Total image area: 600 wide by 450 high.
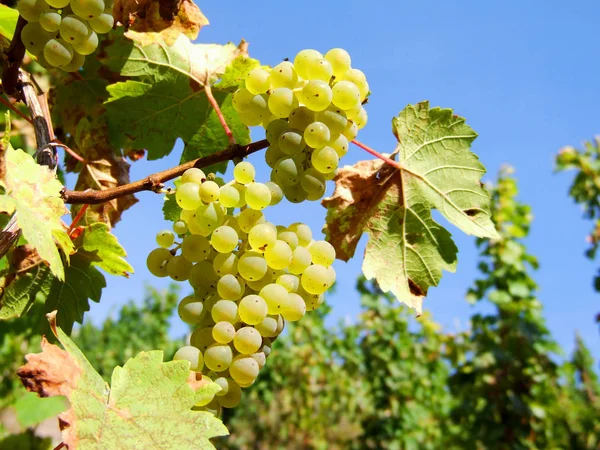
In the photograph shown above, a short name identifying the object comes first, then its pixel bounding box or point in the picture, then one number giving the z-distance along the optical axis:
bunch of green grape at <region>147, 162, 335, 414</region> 0.28
